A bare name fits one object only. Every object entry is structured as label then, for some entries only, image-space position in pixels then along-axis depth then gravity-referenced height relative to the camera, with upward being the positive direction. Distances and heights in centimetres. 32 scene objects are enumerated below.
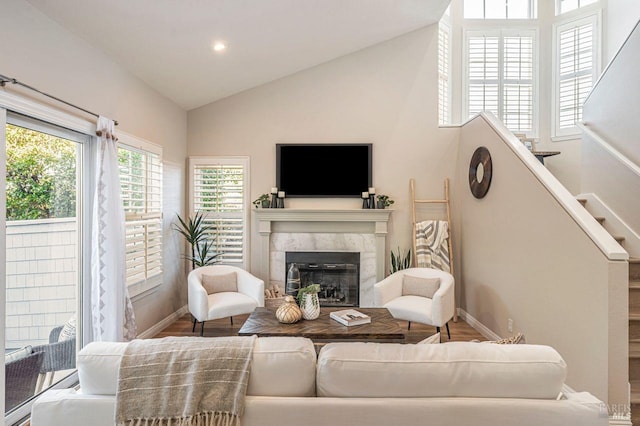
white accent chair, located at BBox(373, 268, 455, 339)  347 -92
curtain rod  203 +79
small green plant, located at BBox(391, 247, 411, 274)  465 -62
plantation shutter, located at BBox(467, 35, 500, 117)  546 +225
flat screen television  482 +62
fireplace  481 -82
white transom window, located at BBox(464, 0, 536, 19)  550 +324
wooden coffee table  264 -90
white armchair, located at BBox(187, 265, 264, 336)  359 -92
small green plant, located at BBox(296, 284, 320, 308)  295 -66
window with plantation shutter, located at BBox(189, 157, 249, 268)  487 +16
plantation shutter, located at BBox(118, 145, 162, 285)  350 +2
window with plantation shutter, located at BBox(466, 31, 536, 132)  544 +219
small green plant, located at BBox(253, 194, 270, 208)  478 +19
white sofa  130 -68
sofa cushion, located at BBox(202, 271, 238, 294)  407 -81
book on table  284 -86
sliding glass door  228 -31
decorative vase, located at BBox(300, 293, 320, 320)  294 -79
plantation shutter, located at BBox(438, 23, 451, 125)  533 +216
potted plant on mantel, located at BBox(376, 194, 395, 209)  471 +17
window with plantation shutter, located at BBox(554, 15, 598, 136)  508 +216
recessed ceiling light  346 +168
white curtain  290 -29
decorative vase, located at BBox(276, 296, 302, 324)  283 -80
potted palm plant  458 -34
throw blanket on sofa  130 -65
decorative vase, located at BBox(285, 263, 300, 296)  341 -64
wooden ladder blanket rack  465 +11
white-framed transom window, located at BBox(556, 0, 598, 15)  516 +314
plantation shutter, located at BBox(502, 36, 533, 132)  544 +206
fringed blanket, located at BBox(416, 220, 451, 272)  461 -42
